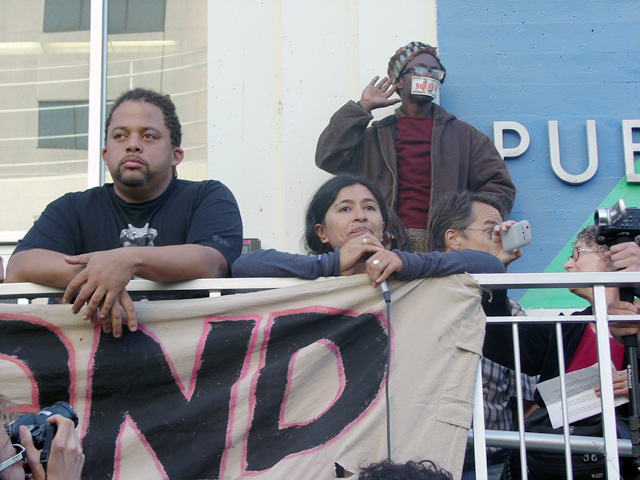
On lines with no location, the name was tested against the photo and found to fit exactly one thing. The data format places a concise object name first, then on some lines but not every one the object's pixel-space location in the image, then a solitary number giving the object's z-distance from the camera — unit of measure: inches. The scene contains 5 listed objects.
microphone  112.5
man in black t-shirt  115.2
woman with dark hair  116.6
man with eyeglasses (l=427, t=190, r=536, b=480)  127.0
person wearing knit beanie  191.9
